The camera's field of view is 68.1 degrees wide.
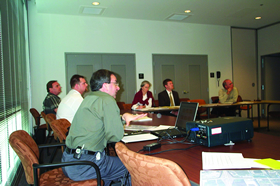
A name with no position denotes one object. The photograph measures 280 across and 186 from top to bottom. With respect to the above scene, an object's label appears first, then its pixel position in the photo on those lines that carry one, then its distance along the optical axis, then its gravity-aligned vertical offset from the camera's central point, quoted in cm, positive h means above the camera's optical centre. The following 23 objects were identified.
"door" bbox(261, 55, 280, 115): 757 +25
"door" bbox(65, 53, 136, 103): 561 +69
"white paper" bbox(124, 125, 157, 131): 215 -41
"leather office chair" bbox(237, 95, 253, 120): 643 -64
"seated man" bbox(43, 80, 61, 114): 425 -23
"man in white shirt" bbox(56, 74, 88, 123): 288 -19
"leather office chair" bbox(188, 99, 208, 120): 525 -58
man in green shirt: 157 -34
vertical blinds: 216 +15
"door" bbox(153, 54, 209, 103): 643 +49
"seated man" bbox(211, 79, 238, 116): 519 -26
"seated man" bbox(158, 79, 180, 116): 485 -20
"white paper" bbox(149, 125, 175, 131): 211 -40
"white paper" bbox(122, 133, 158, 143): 167 -41
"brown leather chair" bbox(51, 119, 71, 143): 209 -39
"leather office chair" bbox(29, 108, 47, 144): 426 -83
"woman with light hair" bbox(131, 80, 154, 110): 475 -20
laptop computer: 173 -31
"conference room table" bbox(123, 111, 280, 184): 109 -41
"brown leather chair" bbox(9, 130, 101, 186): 141 -50
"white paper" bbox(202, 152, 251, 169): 103 -39
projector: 137 -30
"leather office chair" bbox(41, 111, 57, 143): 272 -34
